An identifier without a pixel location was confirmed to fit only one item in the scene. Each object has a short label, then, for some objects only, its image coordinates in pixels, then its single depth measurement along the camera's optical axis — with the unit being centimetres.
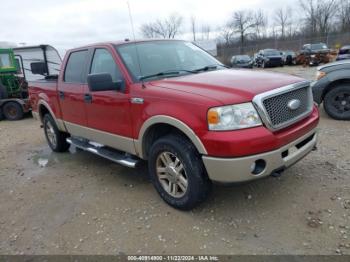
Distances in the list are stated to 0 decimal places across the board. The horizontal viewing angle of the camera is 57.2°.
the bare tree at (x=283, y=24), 6681
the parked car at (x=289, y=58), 2886
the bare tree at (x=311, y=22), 5271
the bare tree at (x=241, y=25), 6307
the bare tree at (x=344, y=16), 4705
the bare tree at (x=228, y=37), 6378
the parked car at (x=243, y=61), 2729
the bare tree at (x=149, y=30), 4170
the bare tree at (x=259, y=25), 6444
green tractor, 1152
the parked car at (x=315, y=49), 2564
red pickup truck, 296
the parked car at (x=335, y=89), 677
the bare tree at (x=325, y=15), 5138
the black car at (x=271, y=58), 2806
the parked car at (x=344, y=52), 1805
